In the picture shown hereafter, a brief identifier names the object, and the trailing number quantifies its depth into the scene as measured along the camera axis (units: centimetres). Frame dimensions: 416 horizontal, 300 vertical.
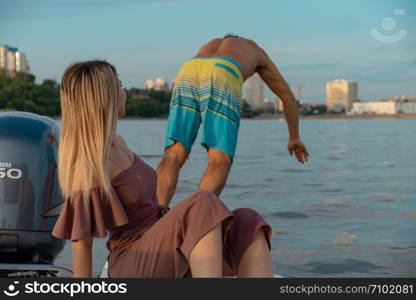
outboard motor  338
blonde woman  238
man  391
